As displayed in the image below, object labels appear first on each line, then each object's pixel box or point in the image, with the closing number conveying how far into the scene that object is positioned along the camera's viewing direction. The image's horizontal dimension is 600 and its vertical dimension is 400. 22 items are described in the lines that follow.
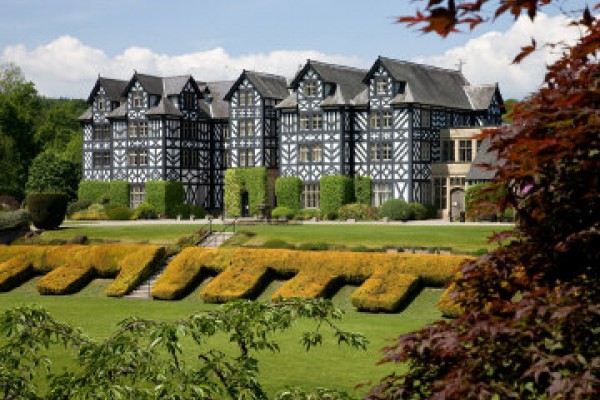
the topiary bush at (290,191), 65.88
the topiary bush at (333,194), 63.38
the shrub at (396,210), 59.53
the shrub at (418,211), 60.59
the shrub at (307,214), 63.94
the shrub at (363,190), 63.75
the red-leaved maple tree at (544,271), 6.62
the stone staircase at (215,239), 44.16
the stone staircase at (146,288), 35.29
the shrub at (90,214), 66.62
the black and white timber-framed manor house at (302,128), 63.09
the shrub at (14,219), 48.53
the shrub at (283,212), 63.62
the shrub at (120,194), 70.88
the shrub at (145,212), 66.94
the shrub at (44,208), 53.80
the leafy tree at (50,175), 78.50
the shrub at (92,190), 72.00
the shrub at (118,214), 65.69
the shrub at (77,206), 69.09
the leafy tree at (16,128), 83.31
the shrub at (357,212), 61.56
